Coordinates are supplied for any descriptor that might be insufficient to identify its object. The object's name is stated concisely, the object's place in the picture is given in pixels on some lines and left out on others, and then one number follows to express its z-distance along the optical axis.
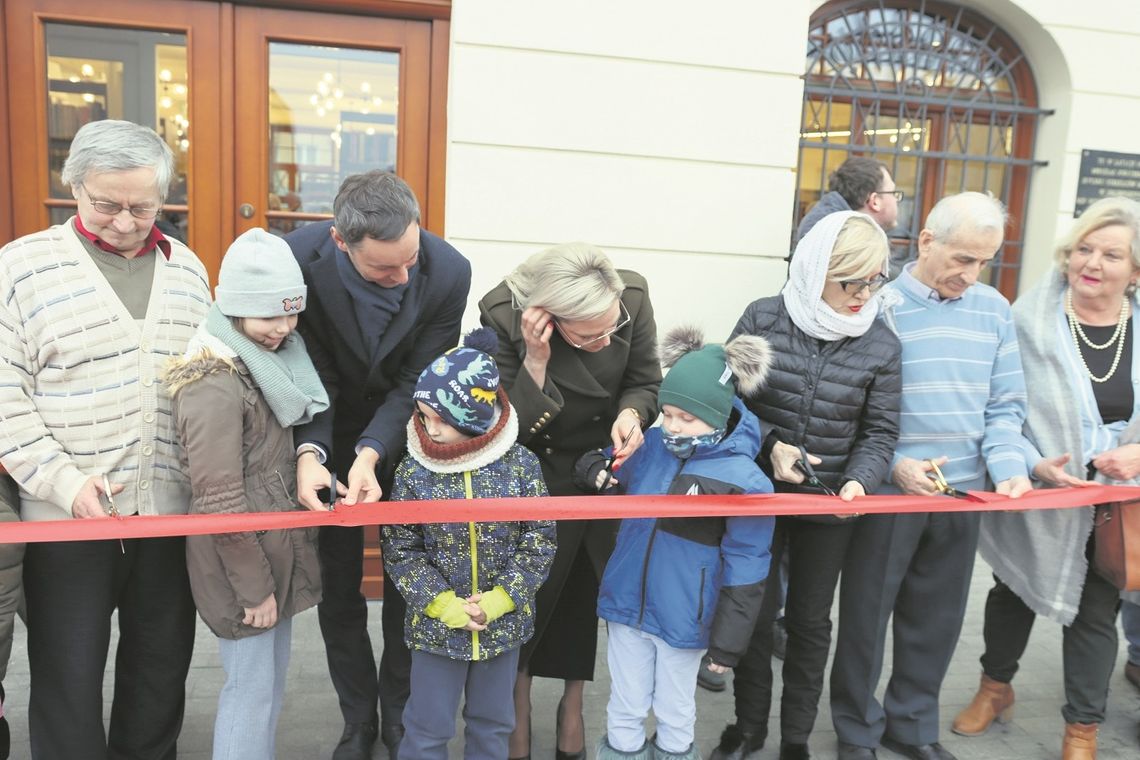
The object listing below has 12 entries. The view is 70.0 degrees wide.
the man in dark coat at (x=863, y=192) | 4.04
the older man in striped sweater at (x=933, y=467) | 2.79
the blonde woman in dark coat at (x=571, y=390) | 2.49
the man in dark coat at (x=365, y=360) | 2.34
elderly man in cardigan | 2.11
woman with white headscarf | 2.60
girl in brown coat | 2.12
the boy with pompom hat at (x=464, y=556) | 2.27
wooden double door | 3.95
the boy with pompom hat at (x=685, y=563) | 2.43
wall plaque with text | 4.96
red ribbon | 2.13
